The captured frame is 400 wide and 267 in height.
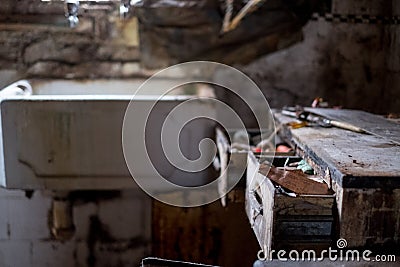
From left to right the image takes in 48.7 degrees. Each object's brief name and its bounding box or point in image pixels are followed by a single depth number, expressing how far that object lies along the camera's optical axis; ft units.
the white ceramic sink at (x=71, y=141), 7.31
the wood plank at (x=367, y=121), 6.06
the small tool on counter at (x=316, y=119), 6.45
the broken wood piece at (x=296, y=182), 4.50
